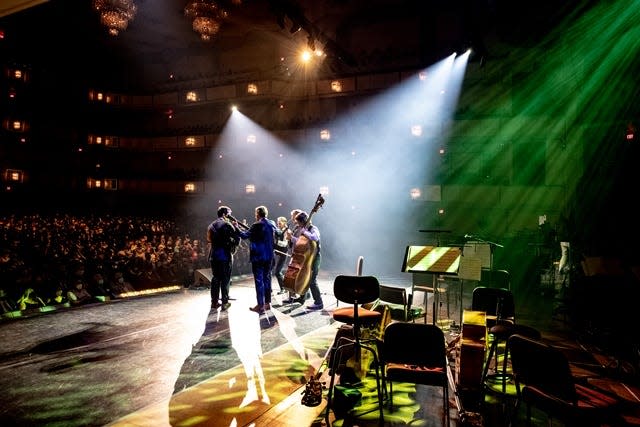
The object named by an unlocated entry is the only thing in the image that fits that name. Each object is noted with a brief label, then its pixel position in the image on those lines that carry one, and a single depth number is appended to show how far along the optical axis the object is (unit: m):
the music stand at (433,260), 4.36
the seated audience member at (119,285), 8.41
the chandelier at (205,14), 7.64
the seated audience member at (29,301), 6.85
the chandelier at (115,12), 7.33
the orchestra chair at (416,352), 2.90
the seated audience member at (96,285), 8.01
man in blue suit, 6.71
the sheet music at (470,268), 4.97
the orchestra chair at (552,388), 2.32
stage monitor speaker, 9.76
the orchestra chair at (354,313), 3.64
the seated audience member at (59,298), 7.26
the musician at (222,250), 6.86
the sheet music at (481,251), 5.24
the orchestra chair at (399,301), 4.72
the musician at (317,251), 6.89
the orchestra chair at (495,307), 4.18
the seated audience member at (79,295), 7.48
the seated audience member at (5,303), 6.57
